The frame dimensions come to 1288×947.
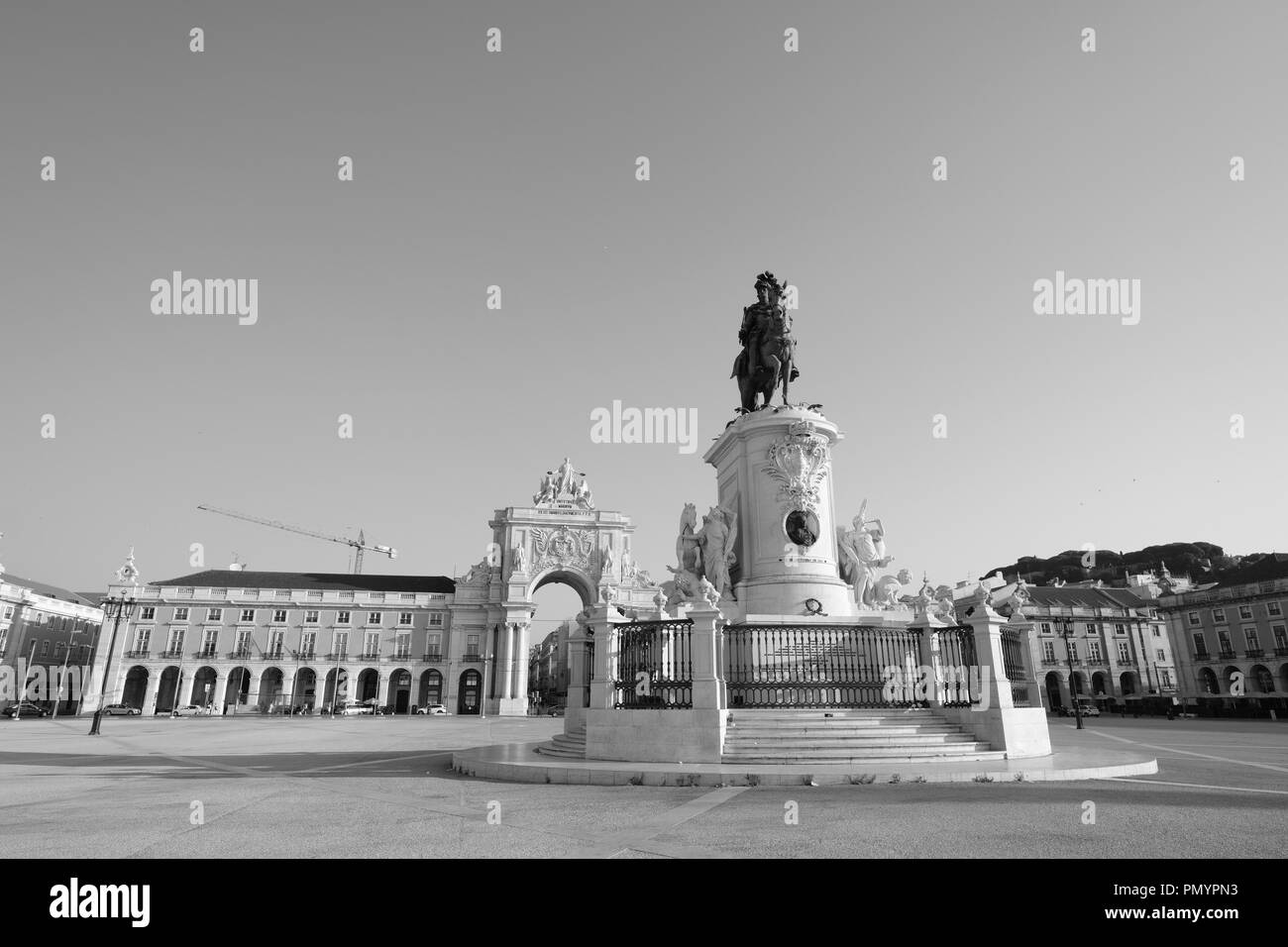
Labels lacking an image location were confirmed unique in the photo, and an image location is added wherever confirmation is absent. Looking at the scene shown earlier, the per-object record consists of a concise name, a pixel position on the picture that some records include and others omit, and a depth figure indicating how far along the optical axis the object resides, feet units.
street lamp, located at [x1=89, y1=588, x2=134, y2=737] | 193.42
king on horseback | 61.93
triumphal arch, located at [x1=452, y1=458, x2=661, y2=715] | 239.09
